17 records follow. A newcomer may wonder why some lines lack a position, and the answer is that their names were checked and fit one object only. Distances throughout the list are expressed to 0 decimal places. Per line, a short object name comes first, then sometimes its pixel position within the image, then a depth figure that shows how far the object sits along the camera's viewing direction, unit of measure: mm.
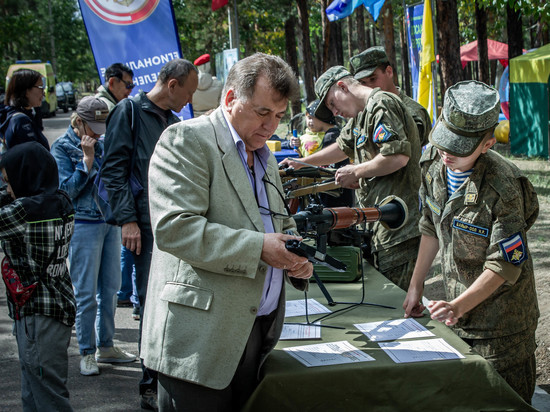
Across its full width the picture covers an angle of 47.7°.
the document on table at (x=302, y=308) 2871
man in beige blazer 1842
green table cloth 2145
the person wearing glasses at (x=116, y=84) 5250
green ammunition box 3394
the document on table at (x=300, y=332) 2520
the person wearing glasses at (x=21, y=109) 5430
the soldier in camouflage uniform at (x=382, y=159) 3449
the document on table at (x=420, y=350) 2254
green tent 13062
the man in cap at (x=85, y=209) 4016
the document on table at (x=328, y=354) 2246
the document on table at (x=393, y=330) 2494
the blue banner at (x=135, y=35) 5422
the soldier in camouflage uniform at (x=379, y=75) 3930
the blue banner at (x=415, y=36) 8383
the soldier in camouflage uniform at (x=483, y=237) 2283
